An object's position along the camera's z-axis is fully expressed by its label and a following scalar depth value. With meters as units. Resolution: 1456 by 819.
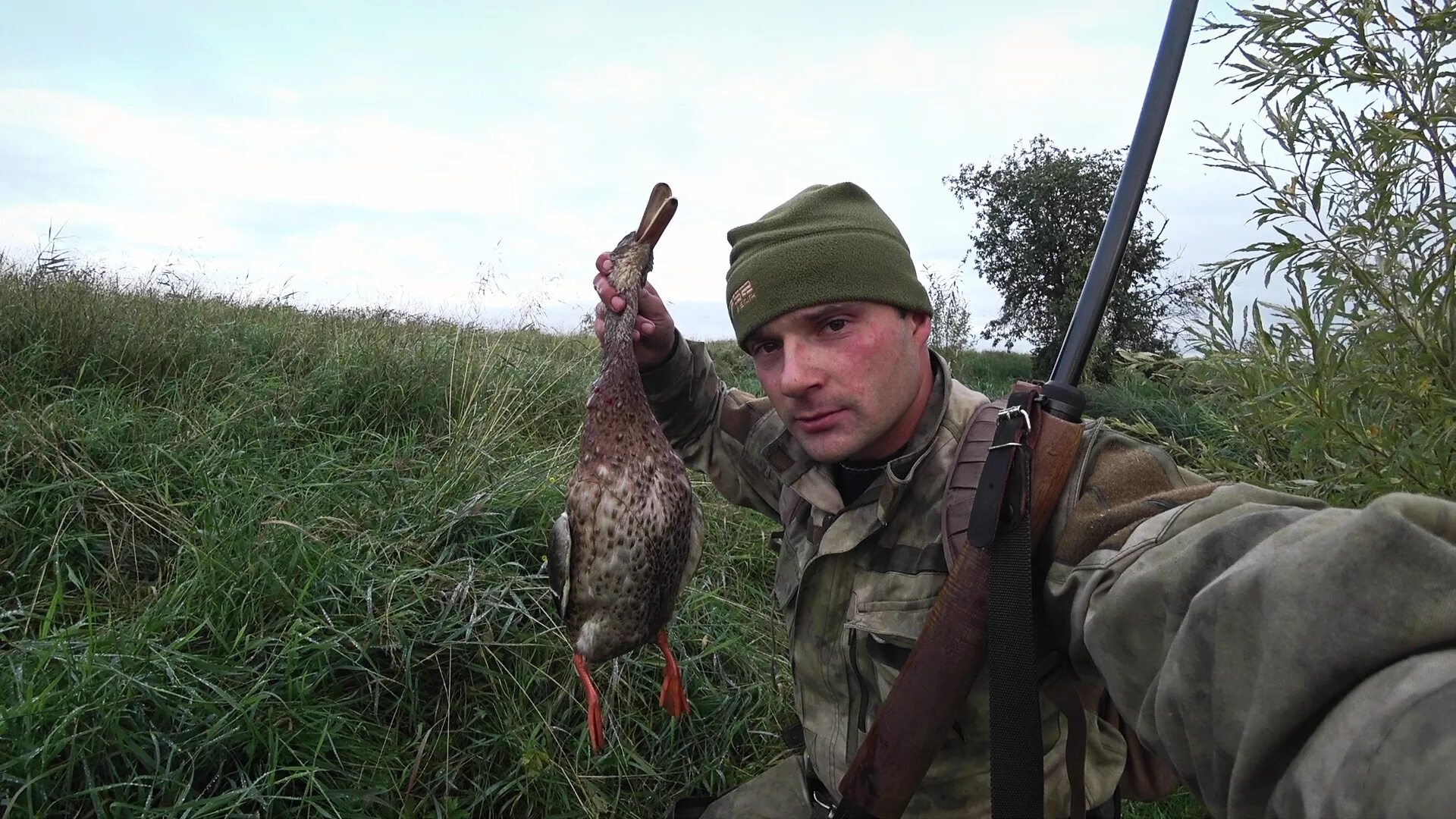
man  0.37
